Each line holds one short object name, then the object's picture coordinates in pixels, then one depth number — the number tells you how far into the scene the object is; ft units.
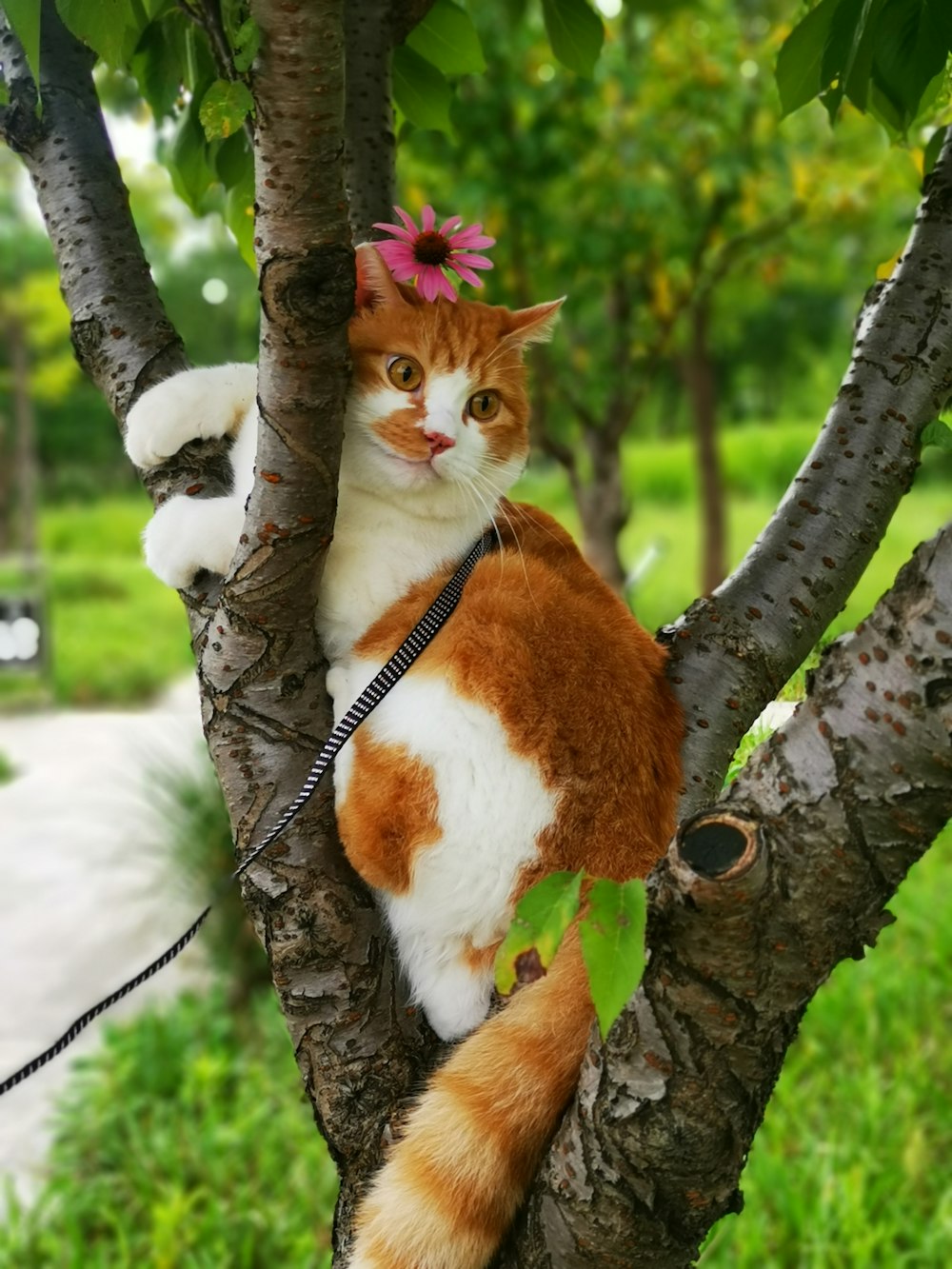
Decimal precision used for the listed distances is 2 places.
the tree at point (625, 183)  9.84
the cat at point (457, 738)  3.00
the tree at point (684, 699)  2.31
